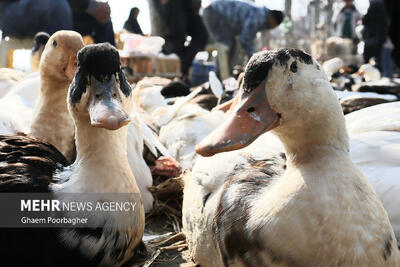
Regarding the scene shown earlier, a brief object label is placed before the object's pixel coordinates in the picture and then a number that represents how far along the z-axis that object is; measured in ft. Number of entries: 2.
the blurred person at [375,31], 28.80
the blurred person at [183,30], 24.04
